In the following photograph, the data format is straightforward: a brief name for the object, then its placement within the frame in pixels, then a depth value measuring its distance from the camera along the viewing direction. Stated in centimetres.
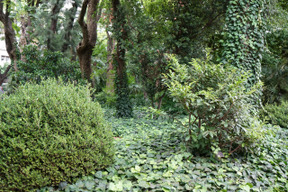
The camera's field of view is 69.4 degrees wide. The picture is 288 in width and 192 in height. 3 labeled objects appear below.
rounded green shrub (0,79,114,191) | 231
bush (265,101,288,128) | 688
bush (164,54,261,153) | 310
